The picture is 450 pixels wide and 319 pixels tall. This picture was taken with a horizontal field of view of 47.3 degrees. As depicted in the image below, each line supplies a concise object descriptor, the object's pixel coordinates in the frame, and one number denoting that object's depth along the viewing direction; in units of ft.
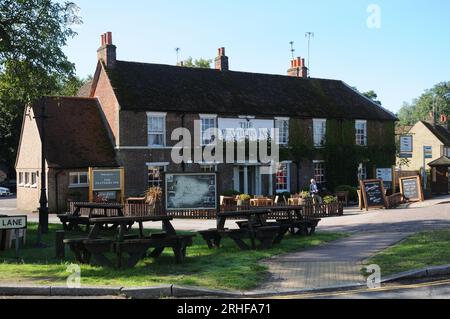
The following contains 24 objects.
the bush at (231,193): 99.48
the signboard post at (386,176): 114.42
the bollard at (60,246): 41.39
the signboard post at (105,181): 87.92
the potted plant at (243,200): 84.22
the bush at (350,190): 110.93
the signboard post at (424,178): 124.78
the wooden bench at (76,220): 58.67
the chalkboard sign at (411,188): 92.66
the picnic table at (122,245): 36.29
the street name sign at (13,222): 44.65
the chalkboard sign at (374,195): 85.20
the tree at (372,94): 272.47
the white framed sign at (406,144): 113.70
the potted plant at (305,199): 79.61
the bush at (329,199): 83.66
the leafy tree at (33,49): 56.65
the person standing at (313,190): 92.53
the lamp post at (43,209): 58.90
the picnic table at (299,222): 51.31
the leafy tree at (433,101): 353.10
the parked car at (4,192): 174.05
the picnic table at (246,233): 44.68
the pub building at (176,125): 99.96
